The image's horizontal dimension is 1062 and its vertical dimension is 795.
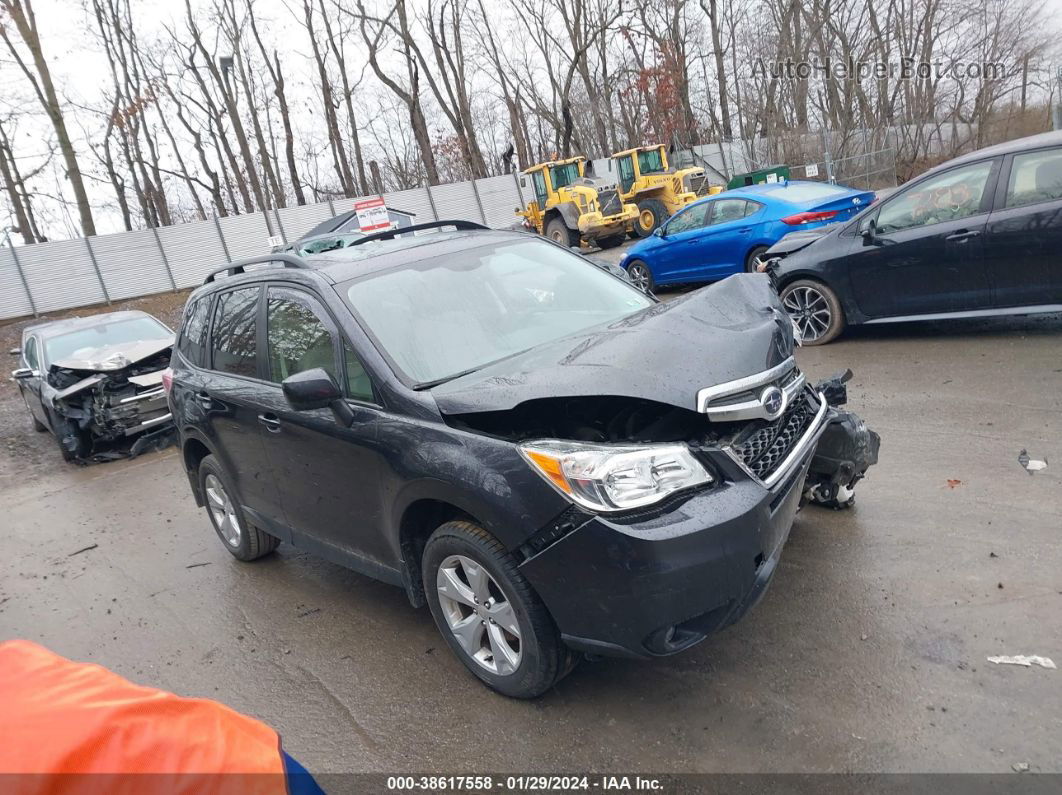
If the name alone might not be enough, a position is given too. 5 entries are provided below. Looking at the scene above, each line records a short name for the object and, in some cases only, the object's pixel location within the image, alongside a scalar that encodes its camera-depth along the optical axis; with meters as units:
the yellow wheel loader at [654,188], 22.83
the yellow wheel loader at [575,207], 22.03
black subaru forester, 2.57
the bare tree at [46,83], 24.27
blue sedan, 10.03
